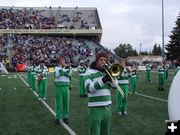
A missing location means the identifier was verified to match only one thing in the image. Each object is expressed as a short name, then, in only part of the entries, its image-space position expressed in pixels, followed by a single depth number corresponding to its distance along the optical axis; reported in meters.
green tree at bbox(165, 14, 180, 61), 47.35
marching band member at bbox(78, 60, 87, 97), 12.67
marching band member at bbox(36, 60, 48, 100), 11.42
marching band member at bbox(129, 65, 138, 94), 13.11
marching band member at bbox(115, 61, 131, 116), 8.19
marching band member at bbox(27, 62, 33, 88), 16.11
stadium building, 38.91
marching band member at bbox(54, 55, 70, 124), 7.23
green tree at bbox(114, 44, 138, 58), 88.51
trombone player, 4.12
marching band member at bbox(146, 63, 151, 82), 19.94
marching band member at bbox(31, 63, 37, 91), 14.78
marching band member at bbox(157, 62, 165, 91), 14.87
